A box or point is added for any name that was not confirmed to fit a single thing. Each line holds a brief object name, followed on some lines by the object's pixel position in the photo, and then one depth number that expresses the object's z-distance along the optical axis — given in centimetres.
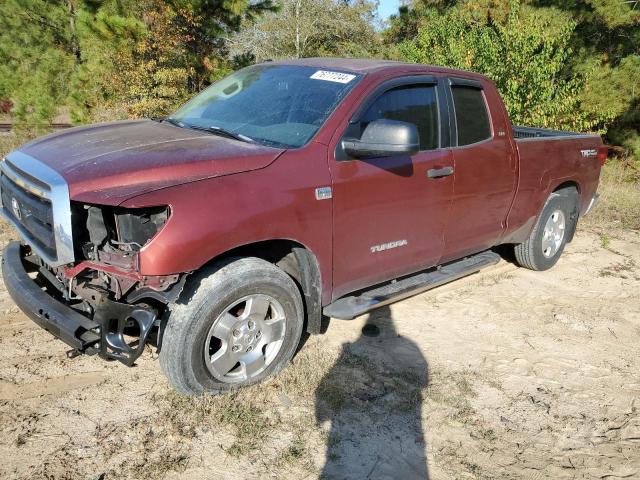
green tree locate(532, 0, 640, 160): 1129
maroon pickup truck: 288
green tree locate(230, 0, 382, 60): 2383
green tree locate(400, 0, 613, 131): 1007
